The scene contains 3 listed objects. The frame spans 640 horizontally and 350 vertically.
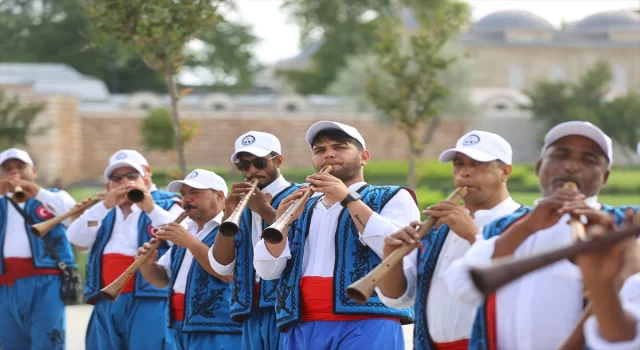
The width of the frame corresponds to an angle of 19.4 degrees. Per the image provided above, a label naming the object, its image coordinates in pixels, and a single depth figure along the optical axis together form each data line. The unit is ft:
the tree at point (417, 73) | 84.24
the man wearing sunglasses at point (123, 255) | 40.97
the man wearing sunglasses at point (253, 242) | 32.46
